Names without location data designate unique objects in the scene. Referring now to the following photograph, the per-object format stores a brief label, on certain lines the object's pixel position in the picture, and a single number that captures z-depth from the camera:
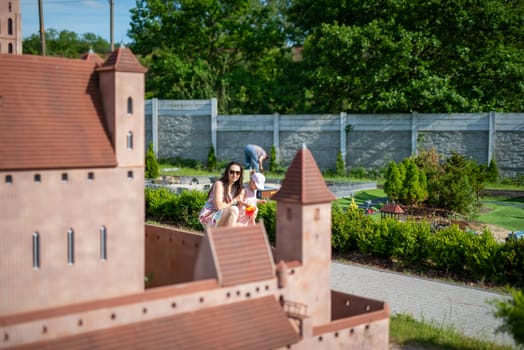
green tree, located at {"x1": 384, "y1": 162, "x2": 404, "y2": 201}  24.75
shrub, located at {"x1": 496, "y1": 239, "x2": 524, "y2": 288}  15.69
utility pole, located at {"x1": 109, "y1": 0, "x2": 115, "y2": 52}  29.65
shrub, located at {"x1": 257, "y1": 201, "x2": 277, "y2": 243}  20.67
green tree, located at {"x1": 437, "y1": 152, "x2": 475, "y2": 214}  23.50
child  13.59
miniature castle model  8.77
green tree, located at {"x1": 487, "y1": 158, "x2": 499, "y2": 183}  31.07
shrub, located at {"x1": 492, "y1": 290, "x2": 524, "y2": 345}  10.09
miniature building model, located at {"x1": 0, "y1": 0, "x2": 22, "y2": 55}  11.68
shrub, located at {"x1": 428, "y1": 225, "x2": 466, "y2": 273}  16.77
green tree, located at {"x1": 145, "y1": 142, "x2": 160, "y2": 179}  33.84
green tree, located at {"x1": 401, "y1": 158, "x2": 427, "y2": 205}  24.56
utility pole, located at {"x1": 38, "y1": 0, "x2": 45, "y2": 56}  26.00
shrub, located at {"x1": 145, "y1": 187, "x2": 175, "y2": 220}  24.53
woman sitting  13.27
